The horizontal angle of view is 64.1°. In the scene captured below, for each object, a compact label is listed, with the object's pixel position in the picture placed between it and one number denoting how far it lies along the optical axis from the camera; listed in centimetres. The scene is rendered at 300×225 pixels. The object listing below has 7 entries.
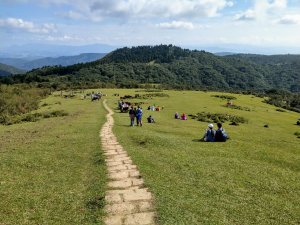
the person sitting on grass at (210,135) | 2255
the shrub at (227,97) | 7477
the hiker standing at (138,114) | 2962
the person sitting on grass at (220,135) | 2240
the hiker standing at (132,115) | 2937
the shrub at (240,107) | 5807
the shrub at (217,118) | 3951
